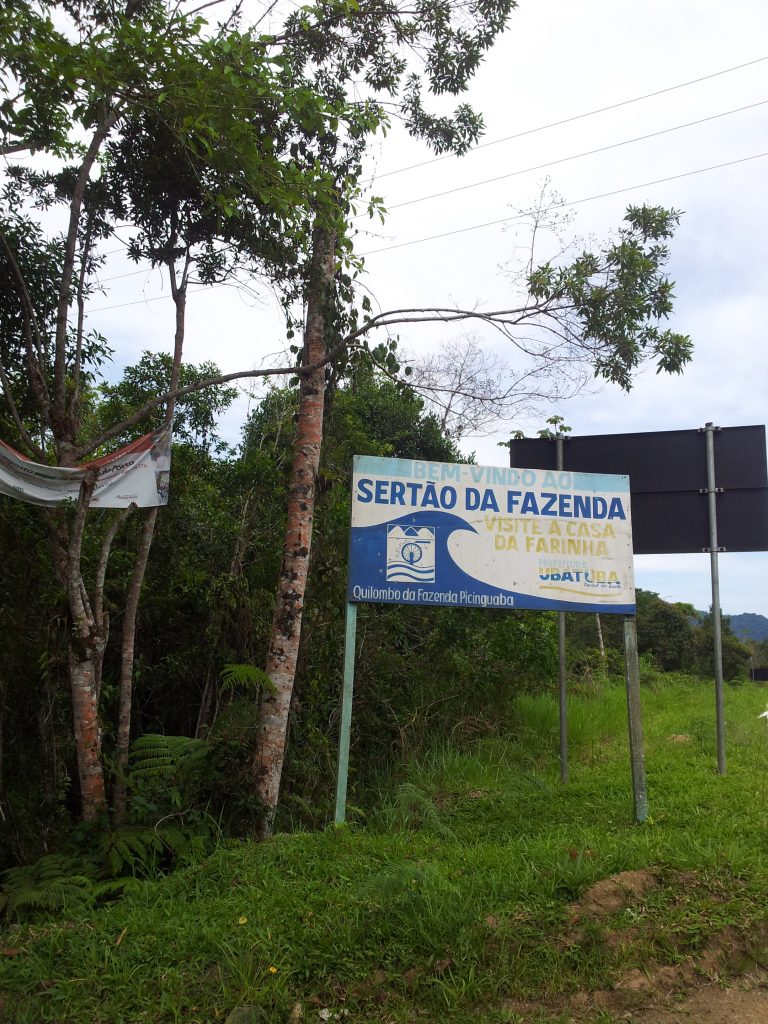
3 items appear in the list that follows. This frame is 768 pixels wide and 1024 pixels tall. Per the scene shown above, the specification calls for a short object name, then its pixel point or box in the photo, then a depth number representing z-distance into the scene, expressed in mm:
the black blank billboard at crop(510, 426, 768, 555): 6277
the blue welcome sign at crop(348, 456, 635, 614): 5223
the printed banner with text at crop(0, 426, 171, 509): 5723
